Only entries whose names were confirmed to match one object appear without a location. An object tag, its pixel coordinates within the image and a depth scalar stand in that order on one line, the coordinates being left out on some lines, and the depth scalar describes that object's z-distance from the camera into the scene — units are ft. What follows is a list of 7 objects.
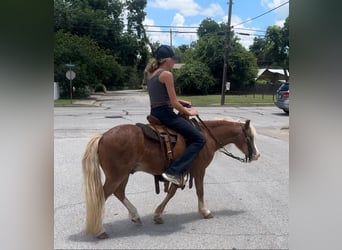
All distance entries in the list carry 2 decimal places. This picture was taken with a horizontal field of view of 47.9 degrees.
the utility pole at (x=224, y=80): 70.78
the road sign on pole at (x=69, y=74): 40.07
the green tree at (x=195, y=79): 95.74
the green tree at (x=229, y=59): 101.45
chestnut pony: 9.04
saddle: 9.75
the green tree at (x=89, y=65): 67.82
